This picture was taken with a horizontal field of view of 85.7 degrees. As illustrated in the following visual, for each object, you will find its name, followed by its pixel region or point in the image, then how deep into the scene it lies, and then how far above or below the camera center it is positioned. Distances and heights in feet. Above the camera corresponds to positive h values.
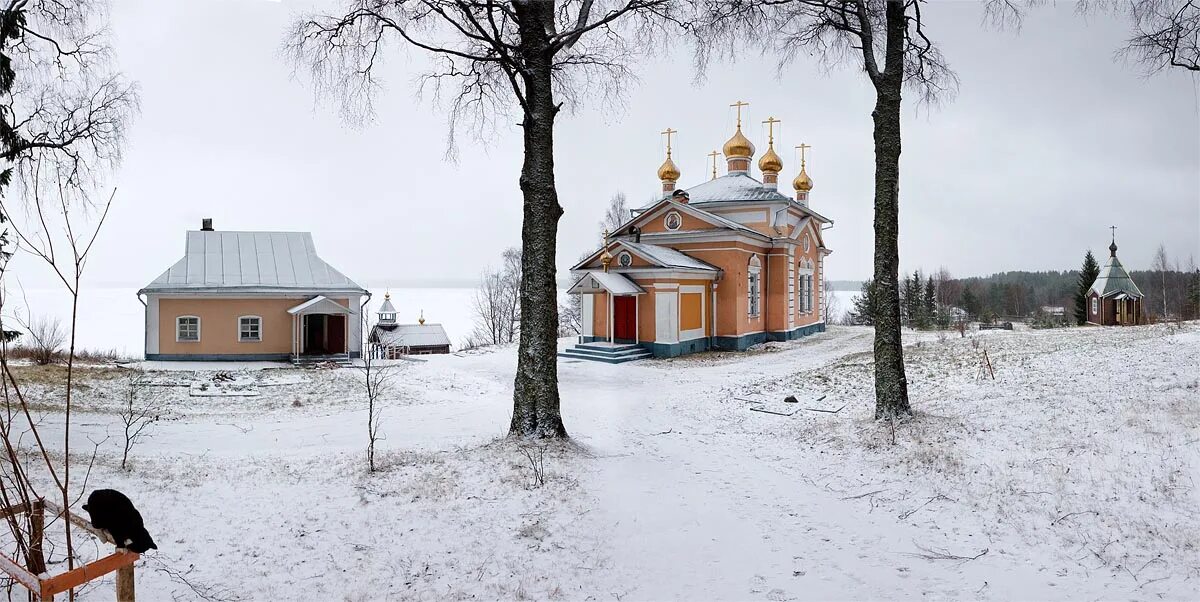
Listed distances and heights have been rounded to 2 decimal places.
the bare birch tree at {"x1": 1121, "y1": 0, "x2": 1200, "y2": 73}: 24.80 +10.53
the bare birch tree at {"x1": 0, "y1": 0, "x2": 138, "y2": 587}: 23.97 +8.73
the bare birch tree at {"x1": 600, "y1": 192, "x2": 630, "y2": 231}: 98.32 +14.86
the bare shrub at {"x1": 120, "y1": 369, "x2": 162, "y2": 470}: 26.13 -4.32
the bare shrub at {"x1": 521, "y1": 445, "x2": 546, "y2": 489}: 17.51 -4.40
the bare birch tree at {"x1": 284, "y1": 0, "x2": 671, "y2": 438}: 21.74 +6.16
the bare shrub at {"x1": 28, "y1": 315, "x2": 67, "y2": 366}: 43.55 -2.42
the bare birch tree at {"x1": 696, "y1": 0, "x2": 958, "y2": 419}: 23.88 +7.07
